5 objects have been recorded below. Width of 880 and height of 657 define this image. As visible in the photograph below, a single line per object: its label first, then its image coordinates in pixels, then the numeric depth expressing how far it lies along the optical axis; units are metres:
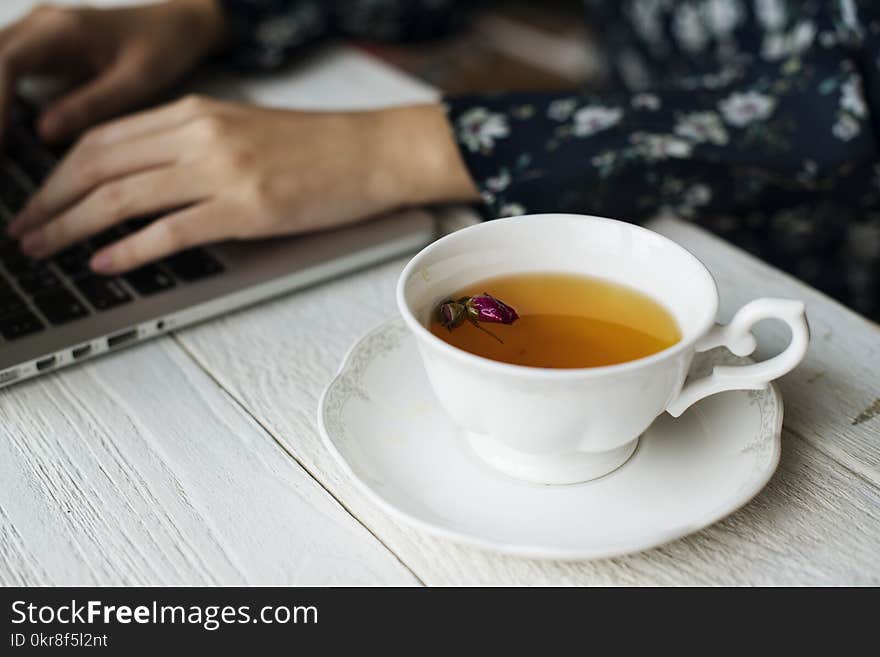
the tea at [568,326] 0.48
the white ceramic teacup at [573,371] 0.44
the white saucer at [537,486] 0.45
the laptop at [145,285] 0.62
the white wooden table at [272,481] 0.47
